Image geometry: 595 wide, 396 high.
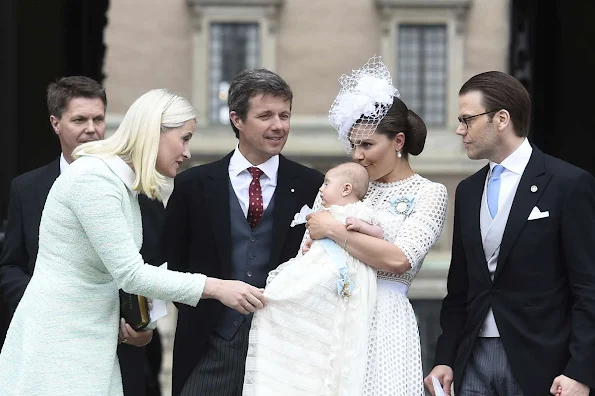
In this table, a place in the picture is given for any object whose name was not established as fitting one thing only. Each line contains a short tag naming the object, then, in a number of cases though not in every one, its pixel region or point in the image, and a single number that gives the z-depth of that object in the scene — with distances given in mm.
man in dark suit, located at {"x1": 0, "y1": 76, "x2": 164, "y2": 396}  9638
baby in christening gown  7977
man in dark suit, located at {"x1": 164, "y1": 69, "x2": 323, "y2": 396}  8706
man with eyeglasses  7969
